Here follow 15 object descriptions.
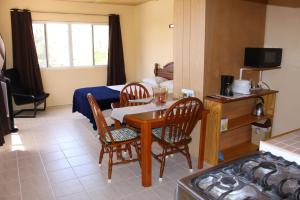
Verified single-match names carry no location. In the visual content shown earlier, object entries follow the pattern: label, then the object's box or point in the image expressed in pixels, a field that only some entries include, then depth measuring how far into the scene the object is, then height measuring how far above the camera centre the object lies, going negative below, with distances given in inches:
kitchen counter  52.4 -18.8
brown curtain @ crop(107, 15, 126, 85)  254.2 +3.0
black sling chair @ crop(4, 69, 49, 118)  206.9 -29.8
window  234.3 +14.7
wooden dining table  99.4 -27.0
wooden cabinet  118.8 -31.6
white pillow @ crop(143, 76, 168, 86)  200.9 -17.1
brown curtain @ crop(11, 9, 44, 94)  212.4 +5.8
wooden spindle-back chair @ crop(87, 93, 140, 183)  105.2 -33.5
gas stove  40.6 -20.9
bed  172.3 -24.1
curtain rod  220.4 +41.3
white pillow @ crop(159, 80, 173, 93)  178.6 -18.3
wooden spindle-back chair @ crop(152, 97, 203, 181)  102.0 -27.2
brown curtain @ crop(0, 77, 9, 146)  147.1 -37.9
